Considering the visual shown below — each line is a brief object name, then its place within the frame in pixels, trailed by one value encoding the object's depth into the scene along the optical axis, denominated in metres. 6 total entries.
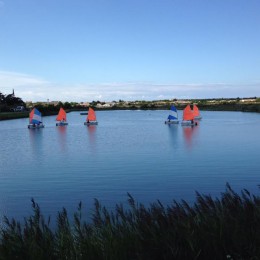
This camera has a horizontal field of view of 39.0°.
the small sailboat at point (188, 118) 91.00
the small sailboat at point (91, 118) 103.30
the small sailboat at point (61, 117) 102.75
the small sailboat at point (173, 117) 97.79
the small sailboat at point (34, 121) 91.14
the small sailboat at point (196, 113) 116.56
